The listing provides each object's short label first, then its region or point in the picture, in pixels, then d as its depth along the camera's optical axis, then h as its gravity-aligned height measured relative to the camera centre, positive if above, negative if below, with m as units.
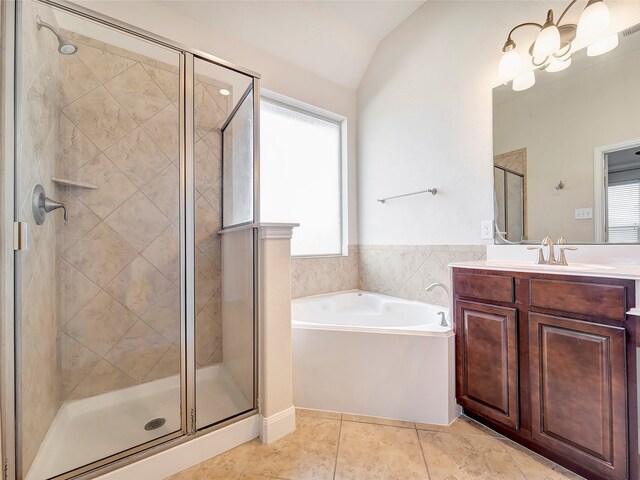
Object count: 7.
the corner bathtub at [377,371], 1.56 -0.76
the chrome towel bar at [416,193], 2.18 +0.41
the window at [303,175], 2.47 +0.66
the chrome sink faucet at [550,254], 1.45 -0.07
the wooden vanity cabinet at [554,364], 1.04 -0.55
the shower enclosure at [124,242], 1.15 +0.02
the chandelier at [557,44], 1.38 +1.09
